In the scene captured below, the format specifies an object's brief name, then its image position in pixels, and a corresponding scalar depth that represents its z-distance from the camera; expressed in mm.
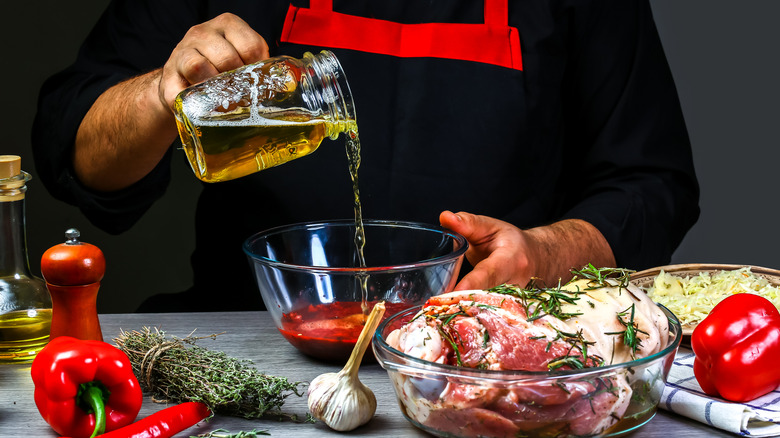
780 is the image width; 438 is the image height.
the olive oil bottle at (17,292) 1698
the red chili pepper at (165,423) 1352
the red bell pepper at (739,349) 1448
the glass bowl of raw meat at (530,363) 1212
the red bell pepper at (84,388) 1380
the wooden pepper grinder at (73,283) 1593
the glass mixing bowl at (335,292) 1653
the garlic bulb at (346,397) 1385
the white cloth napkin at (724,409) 1379
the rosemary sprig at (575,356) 1238
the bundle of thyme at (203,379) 1442
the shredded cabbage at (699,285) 1853
